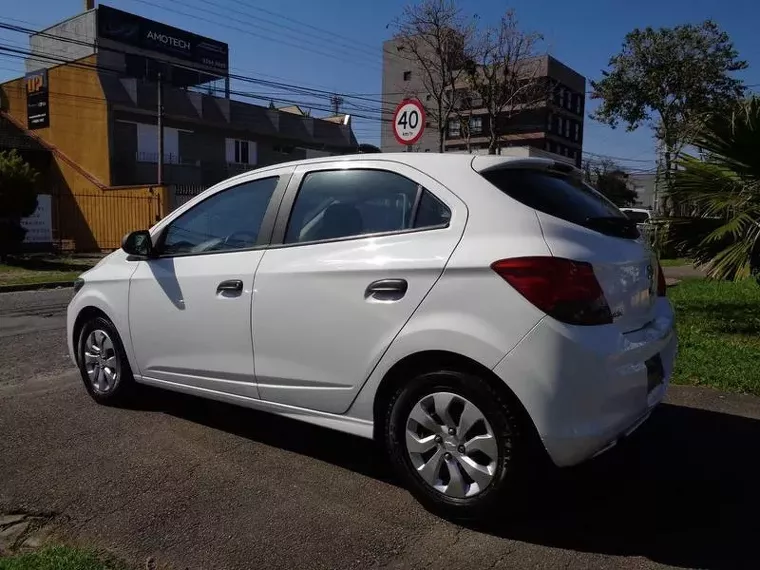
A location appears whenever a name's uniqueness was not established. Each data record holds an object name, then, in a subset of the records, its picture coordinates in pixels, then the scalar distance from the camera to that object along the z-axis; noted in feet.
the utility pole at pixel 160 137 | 84.53
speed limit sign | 27.68
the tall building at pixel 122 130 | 84.12
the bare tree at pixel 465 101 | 74.33
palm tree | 21.07
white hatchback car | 9.07
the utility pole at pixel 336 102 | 86.21
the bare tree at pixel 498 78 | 61.46
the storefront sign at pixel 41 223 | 71.31
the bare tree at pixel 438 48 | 60.80
